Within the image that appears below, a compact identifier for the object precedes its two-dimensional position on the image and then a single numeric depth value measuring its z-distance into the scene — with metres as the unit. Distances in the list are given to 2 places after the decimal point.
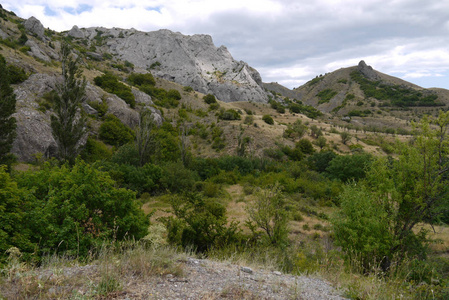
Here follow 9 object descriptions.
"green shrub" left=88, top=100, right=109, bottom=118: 29.42
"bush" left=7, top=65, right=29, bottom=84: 24.59
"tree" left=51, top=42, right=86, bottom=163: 17.07
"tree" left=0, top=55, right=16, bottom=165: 15.61
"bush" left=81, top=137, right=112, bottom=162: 23.12
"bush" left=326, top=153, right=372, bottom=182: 23.31
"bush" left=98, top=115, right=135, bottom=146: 26.86
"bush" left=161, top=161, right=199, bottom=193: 18.59
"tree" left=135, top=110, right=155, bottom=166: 21.80
